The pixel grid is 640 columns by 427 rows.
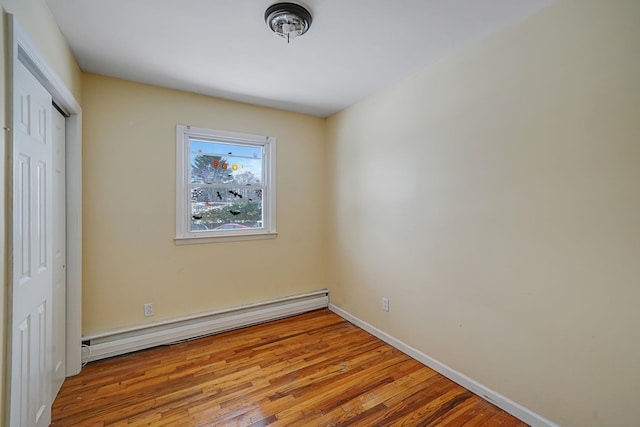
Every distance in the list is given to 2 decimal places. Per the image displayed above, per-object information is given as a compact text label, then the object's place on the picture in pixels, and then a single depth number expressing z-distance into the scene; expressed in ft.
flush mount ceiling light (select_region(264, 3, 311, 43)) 5.25
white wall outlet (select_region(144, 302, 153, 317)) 8.57
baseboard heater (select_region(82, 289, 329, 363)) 7.89
